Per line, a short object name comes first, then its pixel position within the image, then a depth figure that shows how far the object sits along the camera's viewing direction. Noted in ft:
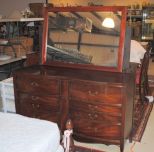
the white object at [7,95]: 10.13
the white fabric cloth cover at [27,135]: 4.50
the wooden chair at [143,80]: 11.85
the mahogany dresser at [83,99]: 7.72
